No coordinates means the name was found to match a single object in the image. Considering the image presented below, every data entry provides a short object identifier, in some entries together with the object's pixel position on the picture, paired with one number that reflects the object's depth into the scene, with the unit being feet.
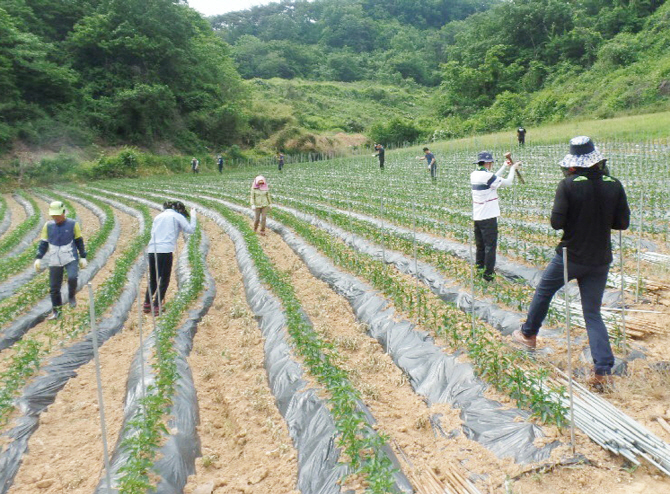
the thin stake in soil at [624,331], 13.82
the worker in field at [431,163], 61.52
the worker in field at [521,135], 84.58
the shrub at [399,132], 150.71
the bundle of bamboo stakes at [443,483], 9.75
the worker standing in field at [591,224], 12.05
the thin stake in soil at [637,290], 17.06
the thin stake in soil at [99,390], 9.23
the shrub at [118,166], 107.96
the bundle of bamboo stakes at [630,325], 14.80
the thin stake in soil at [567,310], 10.07
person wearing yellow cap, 22.71
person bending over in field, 22.62
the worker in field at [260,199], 38.45
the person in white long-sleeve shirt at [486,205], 20.31
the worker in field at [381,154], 80.52
